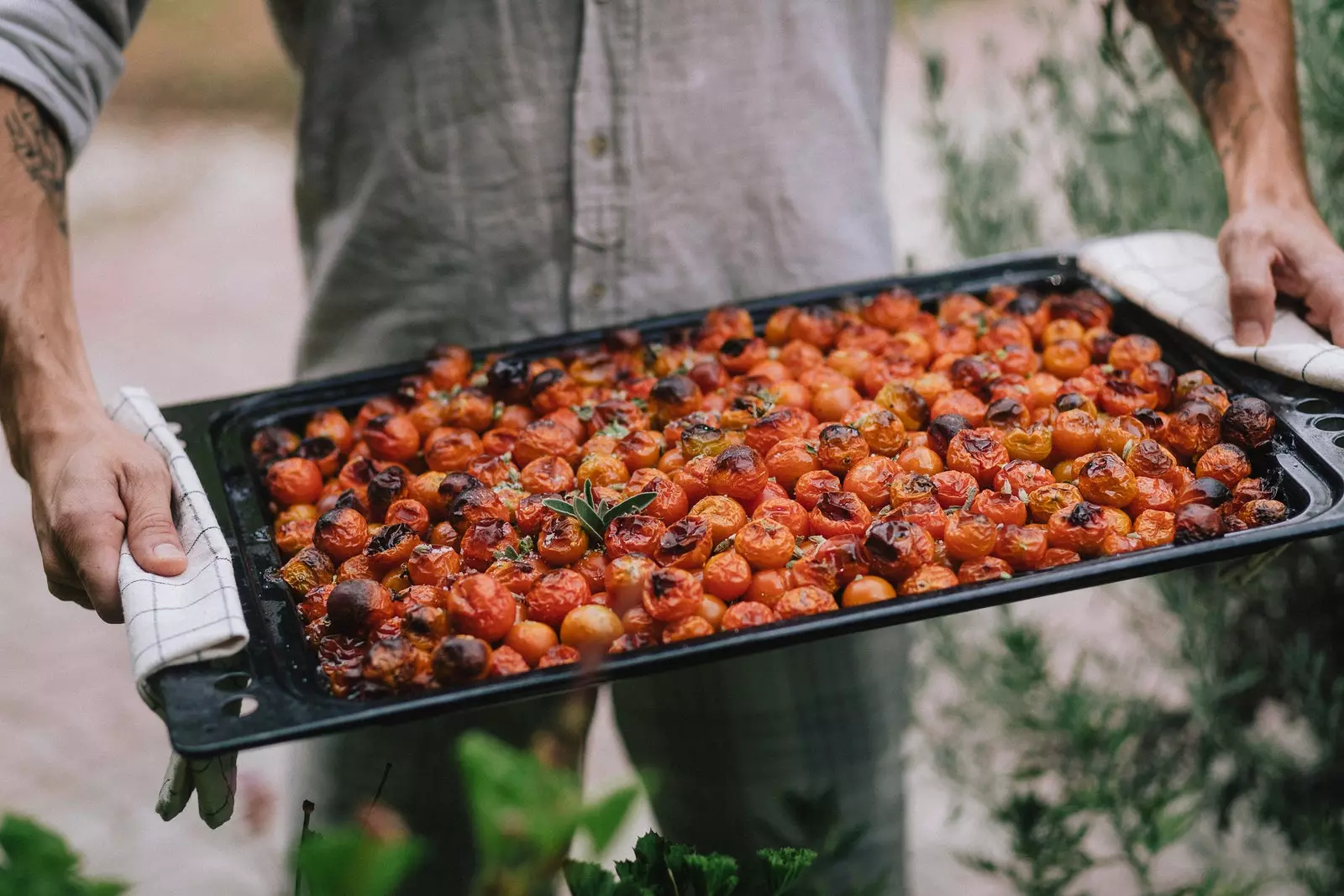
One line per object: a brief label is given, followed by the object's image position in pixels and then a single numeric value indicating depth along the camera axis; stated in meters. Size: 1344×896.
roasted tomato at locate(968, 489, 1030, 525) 0.82
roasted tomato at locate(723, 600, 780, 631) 0.78
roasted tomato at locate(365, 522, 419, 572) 0.84
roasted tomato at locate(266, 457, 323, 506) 0.89
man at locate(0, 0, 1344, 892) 1.00
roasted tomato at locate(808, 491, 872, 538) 0.83
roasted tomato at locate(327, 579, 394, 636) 0.79
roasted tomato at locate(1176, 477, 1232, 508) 0.82
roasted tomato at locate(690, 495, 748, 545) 0.84
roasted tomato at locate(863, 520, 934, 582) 0.79
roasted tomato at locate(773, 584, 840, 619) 0.78
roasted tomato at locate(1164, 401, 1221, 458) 0.86
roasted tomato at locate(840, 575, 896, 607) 0.78
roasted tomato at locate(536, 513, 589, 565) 0.83
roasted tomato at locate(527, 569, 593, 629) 0.80
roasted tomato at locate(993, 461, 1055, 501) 0.84
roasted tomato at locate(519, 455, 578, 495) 0.87
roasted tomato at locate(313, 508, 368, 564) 0.84
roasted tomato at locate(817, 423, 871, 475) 0.86
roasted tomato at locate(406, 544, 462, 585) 0.82
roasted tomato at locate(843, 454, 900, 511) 0.85
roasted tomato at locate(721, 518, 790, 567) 0.81
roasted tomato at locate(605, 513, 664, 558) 0.82
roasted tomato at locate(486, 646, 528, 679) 0.77
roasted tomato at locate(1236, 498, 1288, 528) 0.81
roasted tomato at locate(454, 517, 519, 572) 0.83
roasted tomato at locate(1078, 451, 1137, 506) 0.83
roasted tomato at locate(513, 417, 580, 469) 0.89
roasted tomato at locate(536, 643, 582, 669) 0.78
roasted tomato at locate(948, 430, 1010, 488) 0.86
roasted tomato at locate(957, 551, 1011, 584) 0.79
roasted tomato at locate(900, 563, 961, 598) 0.79
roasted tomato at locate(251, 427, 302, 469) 0.91
